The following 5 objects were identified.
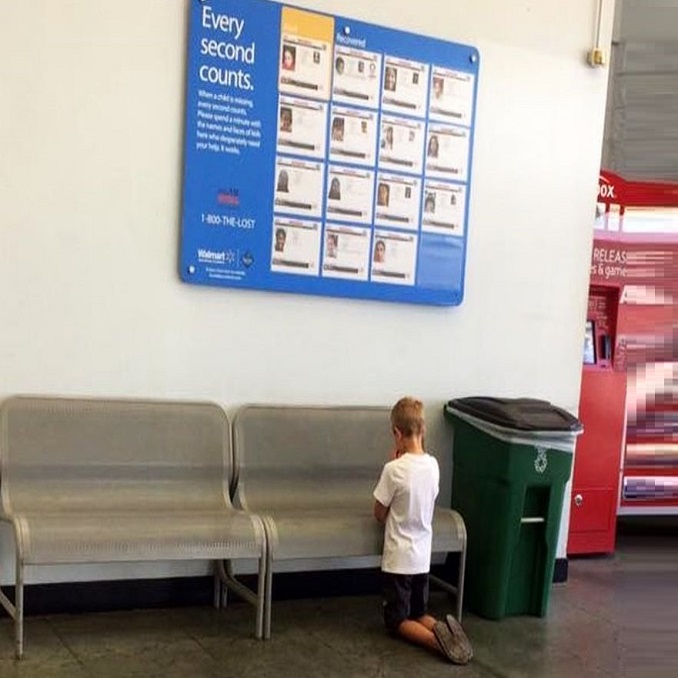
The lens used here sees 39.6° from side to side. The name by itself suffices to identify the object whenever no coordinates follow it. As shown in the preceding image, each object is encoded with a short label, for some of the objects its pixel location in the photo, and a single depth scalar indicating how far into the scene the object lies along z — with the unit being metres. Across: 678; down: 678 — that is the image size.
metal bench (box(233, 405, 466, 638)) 3.63
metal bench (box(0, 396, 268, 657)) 3.24
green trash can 3.94
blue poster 3.84
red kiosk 5.23
